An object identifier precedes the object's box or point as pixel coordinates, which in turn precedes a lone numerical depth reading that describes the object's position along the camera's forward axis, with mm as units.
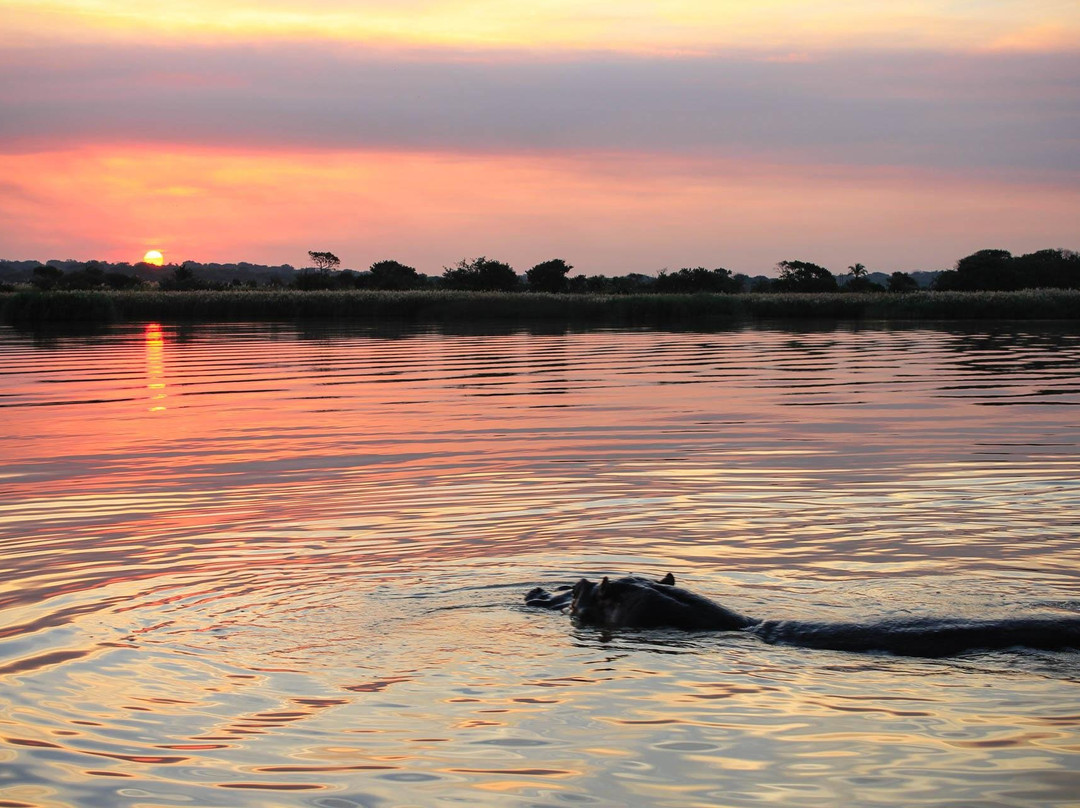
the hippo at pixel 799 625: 7094
